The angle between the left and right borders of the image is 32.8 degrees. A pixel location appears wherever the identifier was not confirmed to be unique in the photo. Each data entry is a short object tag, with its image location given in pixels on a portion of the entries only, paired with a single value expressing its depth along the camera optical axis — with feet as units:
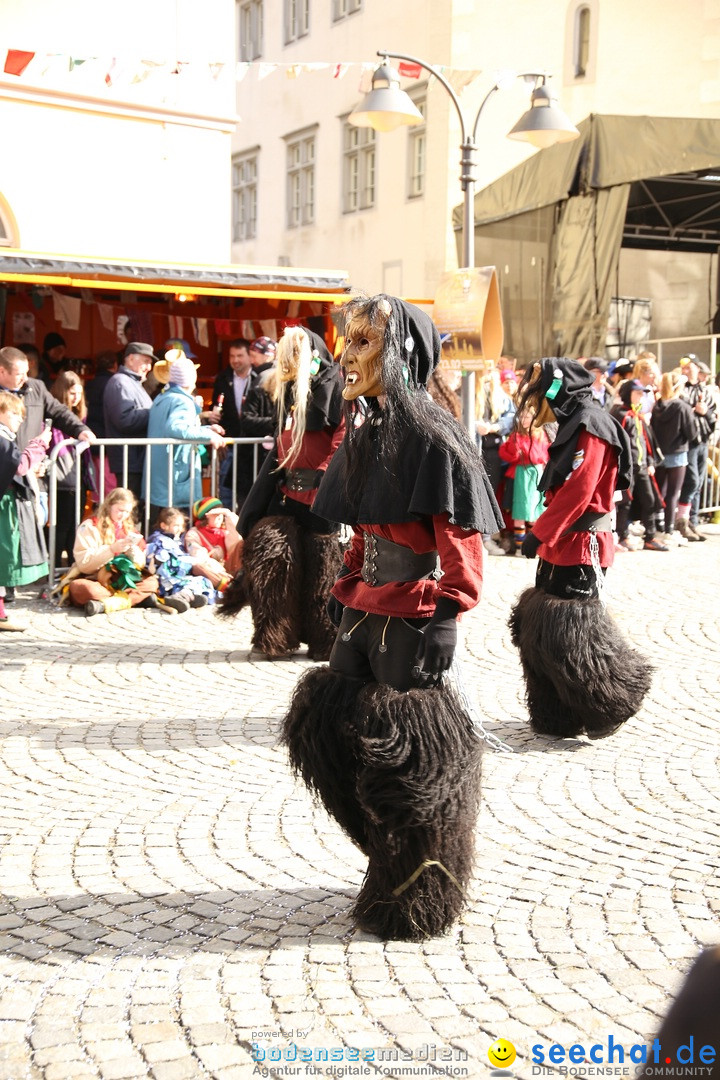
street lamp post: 37.81
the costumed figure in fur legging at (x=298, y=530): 25.23
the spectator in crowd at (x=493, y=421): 41.68
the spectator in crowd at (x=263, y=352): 36.35
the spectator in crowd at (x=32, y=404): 29.50
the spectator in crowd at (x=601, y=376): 40.75
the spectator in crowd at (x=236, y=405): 35.58
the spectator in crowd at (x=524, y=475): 40.75
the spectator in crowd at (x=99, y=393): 36.86
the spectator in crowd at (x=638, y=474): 42.57
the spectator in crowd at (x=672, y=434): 44.75
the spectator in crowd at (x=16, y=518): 28.14
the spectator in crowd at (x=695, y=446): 46.60
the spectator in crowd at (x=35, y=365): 34.36
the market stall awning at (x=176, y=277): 34.55
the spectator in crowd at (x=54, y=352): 40.88
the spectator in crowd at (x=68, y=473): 31.44
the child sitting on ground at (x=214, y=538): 32.27
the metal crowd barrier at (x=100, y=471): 31.14
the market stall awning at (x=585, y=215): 55.26
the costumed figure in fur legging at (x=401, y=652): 11.93
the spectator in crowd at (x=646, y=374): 43.24
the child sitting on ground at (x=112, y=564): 30.32
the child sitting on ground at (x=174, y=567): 31.27
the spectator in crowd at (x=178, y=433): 32.86
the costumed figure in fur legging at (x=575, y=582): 19.45
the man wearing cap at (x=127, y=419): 33.37
